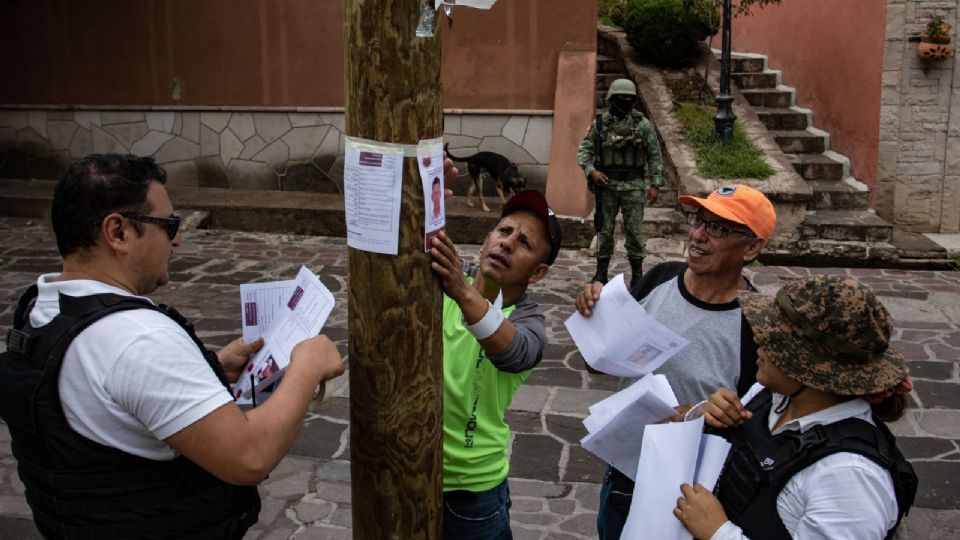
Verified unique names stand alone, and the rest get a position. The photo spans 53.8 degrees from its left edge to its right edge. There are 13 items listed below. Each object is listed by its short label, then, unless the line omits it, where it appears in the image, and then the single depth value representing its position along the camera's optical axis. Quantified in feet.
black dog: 33.55
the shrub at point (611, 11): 50.40
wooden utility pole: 6.88
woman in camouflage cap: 6.47
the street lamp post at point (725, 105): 36.06
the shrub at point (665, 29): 42.22
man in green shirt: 9.00
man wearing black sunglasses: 6.45
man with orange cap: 9.46
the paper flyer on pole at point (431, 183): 7.08
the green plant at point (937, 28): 33.55
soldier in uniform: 27.48
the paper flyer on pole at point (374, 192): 6.95
